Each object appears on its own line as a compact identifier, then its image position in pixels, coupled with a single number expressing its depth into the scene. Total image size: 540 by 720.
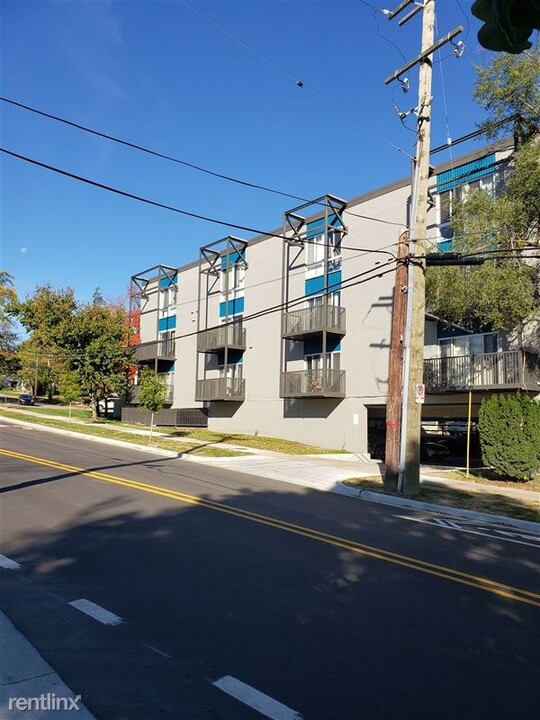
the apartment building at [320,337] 22.12
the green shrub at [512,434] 15.52
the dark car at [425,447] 26.12
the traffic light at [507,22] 1.75
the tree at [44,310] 50.03
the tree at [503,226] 15.82
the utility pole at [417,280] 13.73
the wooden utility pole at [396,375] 14.20
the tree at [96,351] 38.33
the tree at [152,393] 25.11
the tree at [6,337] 63.44
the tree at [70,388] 35.66
